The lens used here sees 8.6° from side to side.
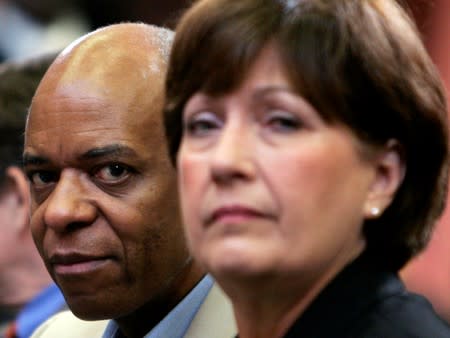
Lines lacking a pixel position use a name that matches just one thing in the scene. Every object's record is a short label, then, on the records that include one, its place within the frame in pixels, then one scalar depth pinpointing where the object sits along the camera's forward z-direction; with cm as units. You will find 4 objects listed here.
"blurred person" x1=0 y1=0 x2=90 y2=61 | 605
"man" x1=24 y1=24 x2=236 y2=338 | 256
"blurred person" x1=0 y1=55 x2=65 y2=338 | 304
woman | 232
